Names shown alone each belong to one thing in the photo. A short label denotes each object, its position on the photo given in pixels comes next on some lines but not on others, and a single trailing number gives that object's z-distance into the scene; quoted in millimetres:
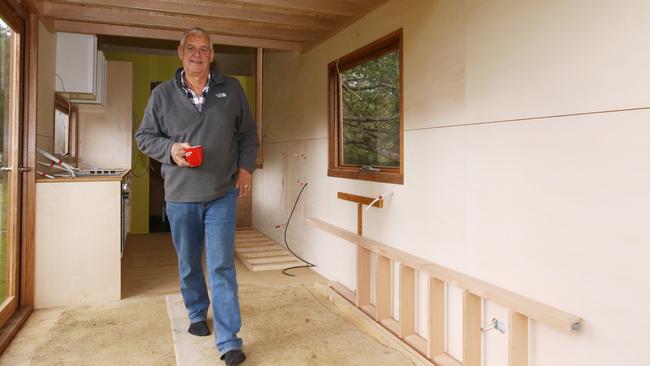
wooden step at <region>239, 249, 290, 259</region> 4324
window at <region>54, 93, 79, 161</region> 3923
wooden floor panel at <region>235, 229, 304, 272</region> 4055
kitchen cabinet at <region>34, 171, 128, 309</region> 2859
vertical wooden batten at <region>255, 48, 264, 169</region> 3926
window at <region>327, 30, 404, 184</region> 2822
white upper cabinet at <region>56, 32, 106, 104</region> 3648
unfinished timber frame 1760
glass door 2521
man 2104
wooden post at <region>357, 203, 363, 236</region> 3125
